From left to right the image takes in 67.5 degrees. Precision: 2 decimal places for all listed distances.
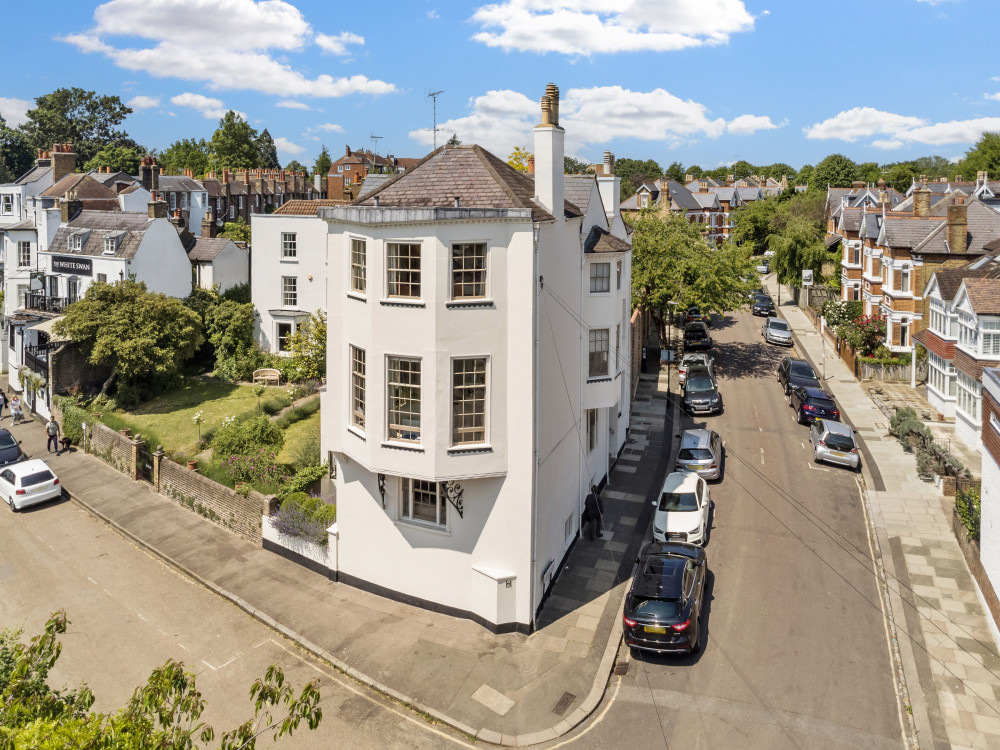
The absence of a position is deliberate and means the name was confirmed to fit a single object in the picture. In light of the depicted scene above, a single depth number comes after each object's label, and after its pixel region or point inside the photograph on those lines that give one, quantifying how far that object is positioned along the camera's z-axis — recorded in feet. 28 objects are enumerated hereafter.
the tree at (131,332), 118.73
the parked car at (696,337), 158.40
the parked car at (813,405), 111.96
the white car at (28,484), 90.94
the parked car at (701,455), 93.35
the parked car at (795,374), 125.90
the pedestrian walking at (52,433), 109.89
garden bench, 136.15
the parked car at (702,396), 119.75
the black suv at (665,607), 56.80
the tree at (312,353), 126.82
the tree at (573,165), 390.62
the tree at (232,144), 350.84
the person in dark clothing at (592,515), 78.74
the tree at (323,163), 434.30
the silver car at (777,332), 168.35
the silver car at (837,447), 97.09
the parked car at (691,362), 137.50
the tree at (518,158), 148.56
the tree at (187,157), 364.91
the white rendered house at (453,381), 59.36
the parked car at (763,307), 204.13
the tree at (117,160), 325.21
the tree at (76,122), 373.40
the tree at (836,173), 343.26
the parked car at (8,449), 102.22
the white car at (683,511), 75.77
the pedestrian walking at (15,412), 125.70
